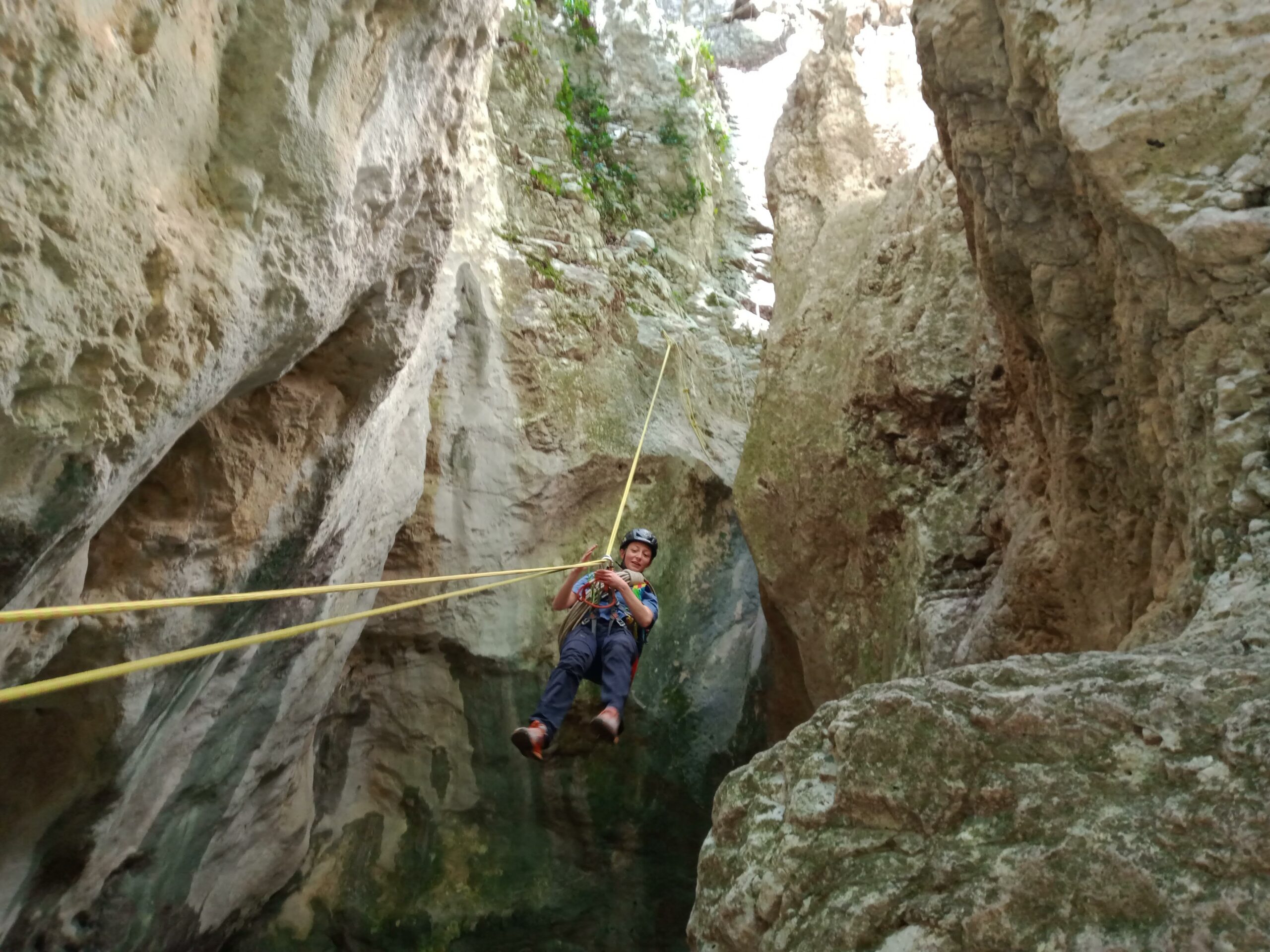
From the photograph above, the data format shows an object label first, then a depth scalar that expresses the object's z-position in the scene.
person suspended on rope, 4.71
